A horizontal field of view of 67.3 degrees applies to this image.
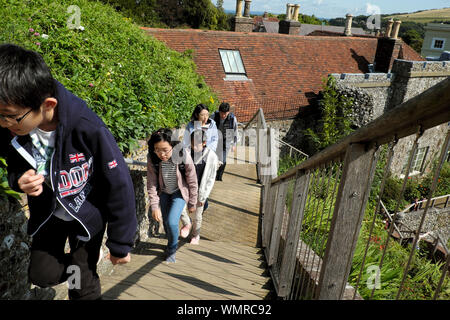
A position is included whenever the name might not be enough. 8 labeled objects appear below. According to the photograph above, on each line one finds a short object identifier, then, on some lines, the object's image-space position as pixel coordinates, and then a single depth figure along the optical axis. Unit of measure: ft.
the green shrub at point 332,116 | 51.03
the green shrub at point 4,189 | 7.55
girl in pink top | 11.86
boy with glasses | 5.24
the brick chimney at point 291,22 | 70.28
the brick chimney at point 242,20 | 61.72
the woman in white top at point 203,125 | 16.31
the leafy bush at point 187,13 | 104.12
